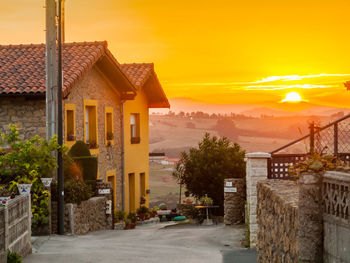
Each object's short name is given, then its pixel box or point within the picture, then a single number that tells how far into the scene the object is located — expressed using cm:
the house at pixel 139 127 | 3294
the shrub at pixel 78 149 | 2378
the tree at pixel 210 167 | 3238
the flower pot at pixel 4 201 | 1235
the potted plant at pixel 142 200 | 3428
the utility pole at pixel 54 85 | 1962
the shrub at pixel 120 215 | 2861
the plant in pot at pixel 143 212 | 3321
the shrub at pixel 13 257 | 1252
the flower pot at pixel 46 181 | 1927
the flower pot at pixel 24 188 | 1681
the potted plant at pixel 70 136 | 2497
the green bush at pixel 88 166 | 2372
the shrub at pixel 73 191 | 2062
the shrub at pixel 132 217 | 3072
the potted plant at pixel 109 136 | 2952
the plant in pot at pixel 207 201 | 2855
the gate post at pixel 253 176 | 1575
